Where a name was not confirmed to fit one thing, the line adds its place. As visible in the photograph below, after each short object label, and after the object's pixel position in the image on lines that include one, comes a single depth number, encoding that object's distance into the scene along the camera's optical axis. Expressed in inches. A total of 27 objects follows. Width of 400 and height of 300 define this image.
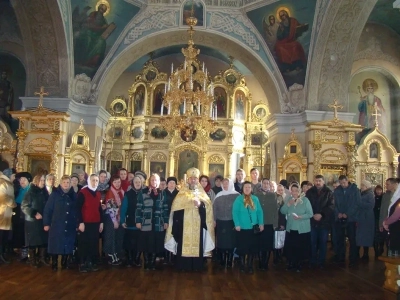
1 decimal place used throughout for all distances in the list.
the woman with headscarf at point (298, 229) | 277.1
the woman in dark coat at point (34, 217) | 268.2
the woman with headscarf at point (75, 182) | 293.4
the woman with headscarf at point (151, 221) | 266.1
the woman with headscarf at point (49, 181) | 287.1
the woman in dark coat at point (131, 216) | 270.2
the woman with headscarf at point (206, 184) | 315.4
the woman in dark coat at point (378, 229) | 347.6
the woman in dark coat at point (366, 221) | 324.2
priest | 266.1
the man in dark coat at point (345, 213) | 317.1
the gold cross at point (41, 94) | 544.4
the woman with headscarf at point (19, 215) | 298.2
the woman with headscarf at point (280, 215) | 300.5
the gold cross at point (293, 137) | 596.7
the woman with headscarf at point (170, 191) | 277.1
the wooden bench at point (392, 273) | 215.6
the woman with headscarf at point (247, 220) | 267.4
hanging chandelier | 491.8
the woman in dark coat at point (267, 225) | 275.6
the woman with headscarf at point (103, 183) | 289.3
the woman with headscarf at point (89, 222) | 256.2
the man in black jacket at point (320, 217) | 292.8
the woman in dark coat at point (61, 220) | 252.1
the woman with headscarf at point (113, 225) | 274.7
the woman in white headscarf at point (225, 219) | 277.0
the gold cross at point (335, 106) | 571.1
